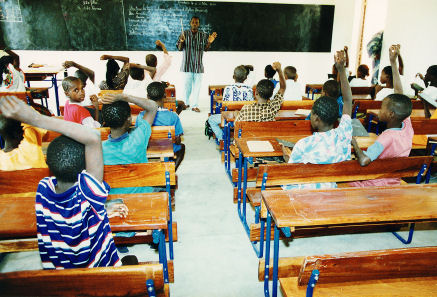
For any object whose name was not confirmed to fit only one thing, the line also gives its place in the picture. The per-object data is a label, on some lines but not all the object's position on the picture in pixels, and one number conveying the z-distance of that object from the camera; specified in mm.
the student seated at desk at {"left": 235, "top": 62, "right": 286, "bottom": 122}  3104
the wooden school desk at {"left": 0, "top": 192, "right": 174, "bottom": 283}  1393
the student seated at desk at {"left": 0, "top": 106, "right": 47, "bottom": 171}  1937
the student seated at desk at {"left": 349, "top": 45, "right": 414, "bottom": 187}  2139
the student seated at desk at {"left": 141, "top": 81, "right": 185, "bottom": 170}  3113
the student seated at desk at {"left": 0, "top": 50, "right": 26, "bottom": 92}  4641
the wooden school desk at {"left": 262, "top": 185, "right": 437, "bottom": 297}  1443
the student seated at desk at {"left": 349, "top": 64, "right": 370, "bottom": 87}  5393
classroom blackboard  6898
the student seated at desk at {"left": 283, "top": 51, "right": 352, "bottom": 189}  2006
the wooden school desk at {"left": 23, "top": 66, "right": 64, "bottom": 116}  5801
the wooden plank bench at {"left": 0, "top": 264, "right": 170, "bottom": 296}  982
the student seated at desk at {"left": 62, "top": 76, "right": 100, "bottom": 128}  2883
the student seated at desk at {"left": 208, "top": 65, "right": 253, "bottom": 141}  4254
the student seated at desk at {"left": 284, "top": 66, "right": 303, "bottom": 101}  4586
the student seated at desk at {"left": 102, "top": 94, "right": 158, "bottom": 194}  1947
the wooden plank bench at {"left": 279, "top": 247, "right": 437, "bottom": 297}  1062
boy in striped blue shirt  1090
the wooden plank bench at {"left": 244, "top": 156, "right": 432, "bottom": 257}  1970
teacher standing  6367
